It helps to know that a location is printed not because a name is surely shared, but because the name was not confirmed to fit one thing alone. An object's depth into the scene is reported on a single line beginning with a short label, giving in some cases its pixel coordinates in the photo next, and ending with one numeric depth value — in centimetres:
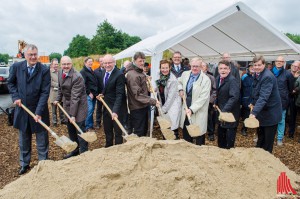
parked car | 1405
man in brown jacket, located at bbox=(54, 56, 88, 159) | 421
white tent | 548
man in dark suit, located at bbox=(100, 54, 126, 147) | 421
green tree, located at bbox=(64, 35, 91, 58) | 6354
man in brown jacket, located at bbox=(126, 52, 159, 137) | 435
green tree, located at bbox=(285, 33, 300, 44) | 6058
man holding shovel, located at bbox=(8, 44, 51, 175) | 378
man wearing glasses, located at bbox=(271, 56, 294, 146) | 543
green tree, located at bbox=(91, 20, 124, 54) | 4666
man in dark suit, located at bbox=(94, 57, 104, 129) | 684
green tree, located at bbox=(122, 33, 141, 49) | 5212
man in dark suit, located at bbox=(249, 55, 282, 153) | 366
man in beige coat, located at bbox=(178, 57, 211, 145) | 407
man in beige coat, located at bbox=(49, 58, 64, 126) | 657
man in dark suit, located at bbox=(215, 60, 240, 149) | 396
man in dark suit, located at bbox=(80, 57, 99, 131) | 532
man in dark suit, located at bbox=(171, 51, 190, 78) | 517
